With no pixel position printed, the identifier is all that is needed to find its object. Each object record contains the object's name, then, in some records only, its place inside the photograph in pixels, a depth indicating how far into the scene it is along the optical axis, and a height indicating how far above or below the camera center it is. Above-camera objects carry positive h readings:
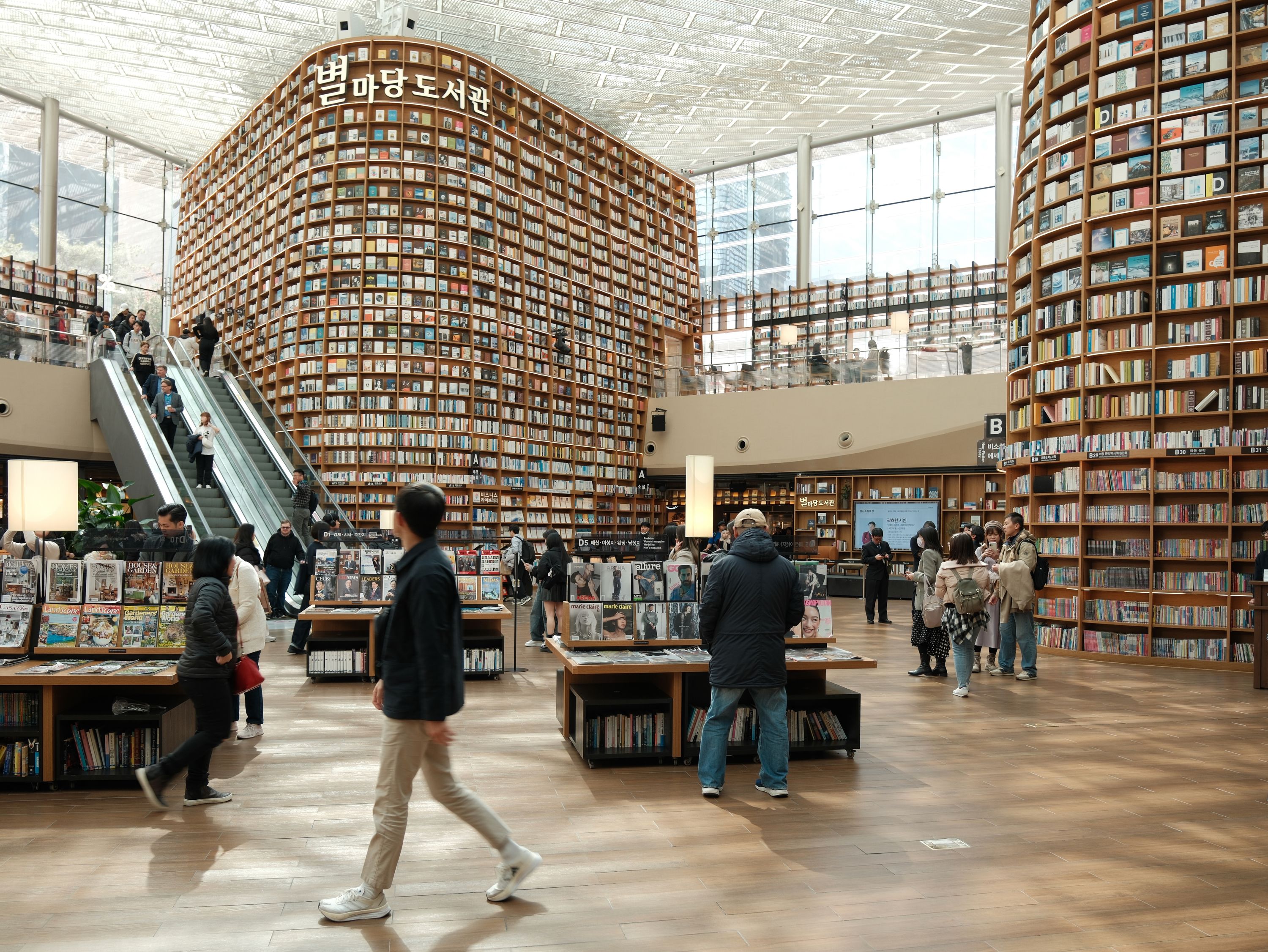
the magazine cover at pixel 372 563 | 7.82 -0.50
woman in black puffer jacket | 4.00 -0.73
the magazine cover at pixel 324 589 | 7.69 -0.70
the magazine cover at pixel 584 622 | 5.19 -0.64
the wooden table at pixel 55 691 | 4.31 -0.91
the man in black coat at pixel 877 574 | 11.84 -0.85
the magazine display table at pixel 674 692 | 4.91 -1.03
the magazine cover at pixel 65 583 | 4.76 -0.42
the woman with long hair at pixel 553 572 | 8.76 -0.62
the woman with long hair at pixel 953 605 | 7.02 -0.70
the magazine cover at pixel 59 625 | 4.71 -0.63
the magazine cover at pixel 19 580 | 4.75 -0.41
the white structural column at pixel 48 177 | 21.20 +7.30
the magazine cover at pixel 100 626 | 4.74 -0.64
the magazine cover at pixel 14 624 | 4.62 -0.62
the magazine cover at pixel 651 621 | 5.27 -0.65
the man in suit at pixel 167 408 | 12.25 +1.25
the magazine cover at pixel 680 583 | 5.40 -0.44
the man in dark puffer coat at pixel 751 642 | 4.27 -0.61
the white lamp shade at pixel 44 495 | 5.30 +0.03
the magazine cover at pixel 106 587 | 4.78 -0.44
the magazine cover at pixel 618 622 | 5.23 -0.65
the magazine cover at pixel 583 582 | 5.28 -0.43
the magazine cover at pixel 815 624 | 5.32 -0.66
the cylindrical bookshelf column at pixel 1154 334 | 8.34 +1.66
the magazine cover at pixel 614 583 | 5.33 -0.43
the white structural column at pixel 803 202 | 23.88 +7.86
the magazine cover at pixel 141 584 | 4.80 -0.43
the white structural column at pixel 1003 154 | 21.53 +8.24
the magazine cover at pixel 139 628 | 4.77 -0.65
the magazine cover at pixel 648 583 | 5.35 -0.43
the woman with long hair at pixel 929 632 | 7.84 -1.03
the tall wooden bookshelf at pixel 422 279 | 15.09 +3.88
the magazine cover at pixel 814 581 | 5.42 -0.42
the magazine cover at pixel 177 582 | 4.80 -0.41
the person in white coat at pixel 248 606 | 4.98 -0.55
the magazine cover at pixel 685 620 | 5.33 -0.64
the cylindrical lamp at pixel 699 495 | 6.42 +0.08
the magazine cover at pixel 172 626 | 4.78 -0.64
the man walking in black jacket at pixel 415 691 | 2.86 -0.57
